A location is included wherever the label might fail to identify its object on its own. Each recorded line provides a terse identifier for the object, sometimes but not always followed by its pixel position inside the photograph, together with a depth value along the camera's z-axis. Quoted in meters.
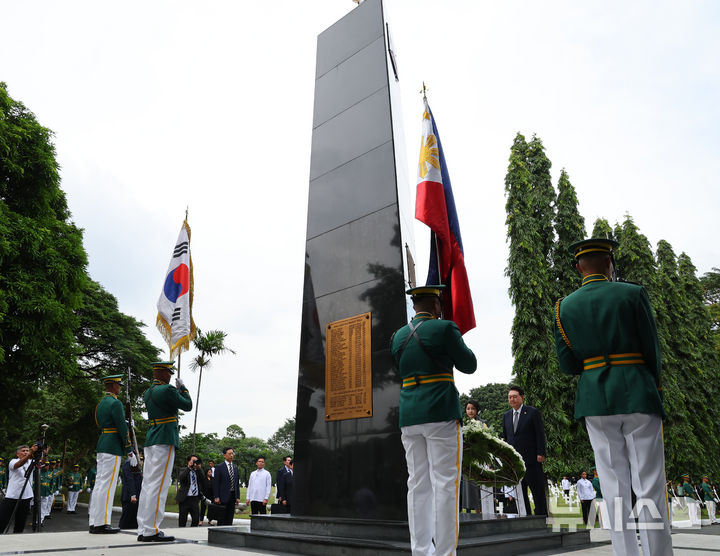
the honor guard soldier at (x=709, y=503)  16.38
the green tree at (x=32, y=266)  13.35
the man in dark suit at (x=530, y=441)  6.92
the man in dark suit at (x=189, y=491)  11.12
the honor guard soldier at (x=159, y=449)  5.91
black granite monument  5.43
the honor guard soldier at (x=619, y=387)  2.83
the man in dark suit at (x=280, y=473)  11.34
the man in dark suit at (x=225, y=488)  10.84
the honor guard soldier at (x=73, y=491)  20.98
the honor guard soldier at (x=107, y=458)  6.73
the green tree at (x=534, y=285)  21.00
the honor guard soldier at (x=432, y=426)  3.53
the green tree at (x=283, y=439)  71.75
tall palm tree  32.53
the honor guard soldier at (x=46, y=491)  16.16
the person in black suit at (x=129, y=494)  8.63
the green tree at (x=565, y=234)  23.92
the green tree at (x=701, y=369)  26.44
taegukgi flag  7.69
